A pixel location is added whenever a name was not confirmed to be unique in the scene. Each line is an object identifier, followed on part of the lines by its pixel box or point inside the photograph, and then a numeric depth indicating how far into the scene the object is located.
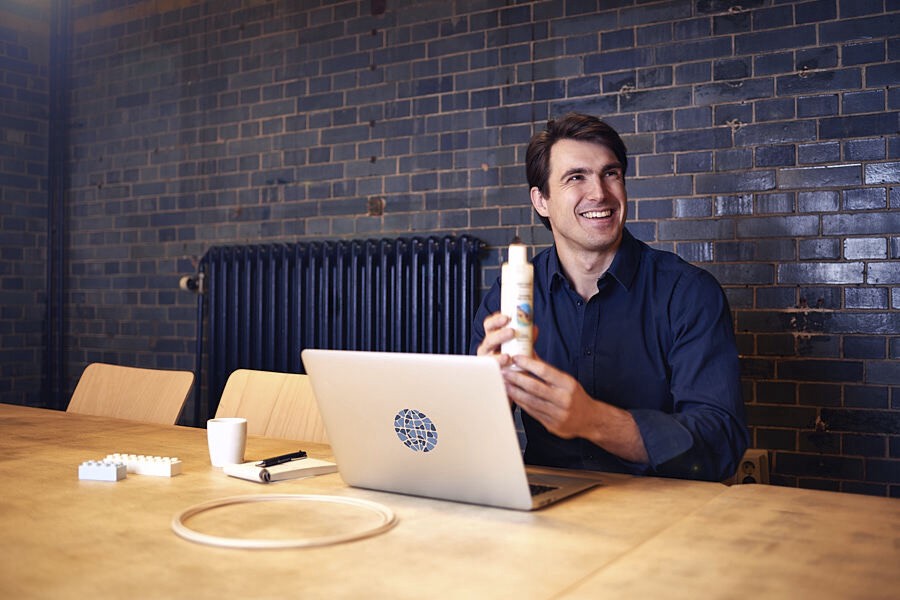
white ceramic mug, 1.63
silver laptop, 1.19
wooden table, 0.93
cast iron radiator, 3.99
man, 1.73
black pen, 1.57
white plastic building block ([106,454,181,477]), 1.54
